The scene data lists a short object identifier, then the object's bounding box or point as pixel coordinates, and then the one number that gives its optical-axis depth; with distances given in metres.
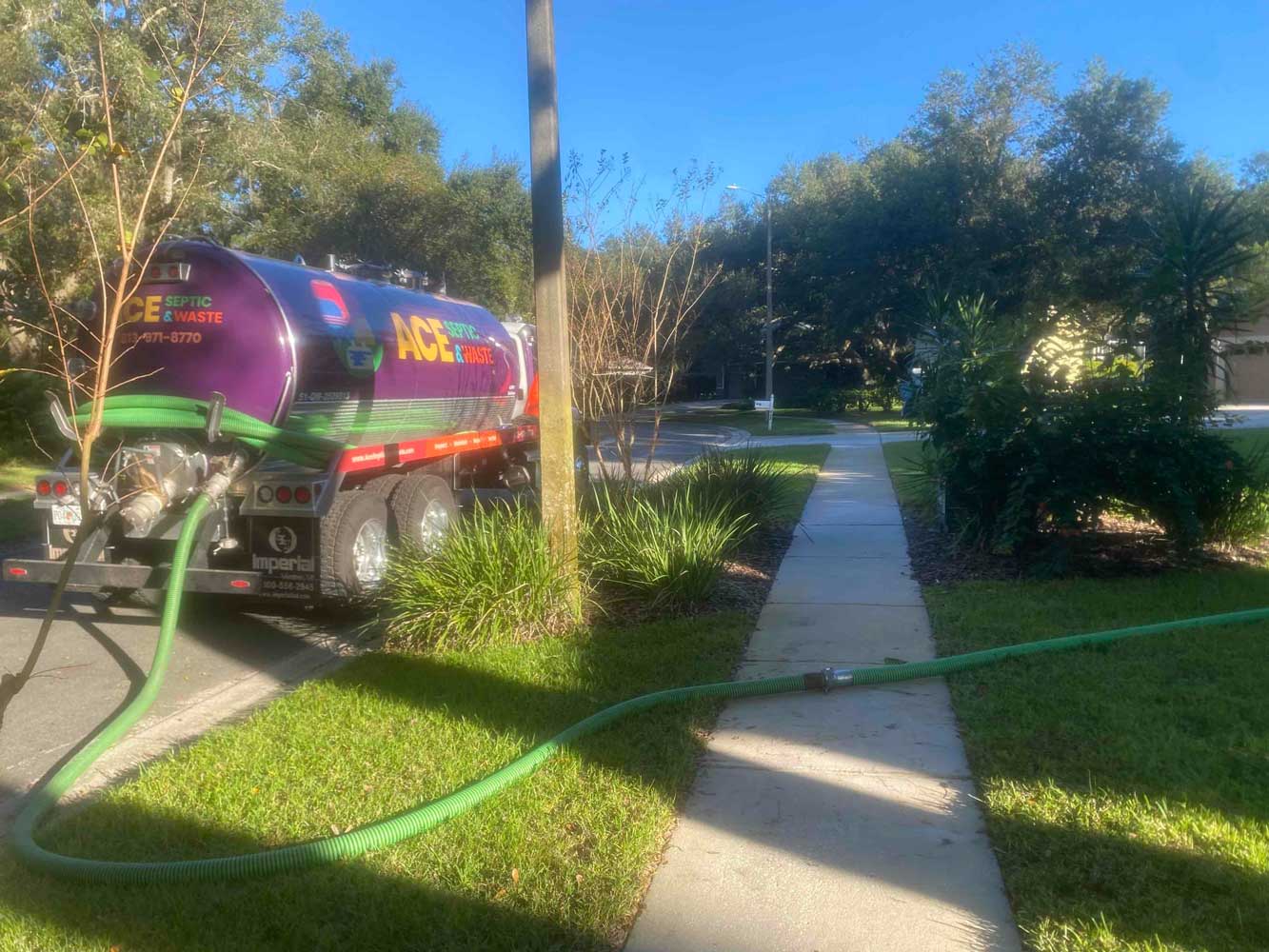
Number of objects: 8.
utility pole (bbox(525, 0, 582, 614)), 6.99
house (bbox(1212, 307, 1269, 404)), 9.38
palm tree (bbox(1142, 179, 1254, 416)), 9.03
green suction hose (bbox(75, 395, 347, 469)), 7.36
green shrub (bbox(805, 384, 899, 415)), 41.97
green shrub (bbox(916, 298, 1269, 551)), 8.15
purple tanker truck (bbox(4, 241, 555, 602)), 7.20
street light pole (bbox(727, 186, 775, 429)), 32.67
